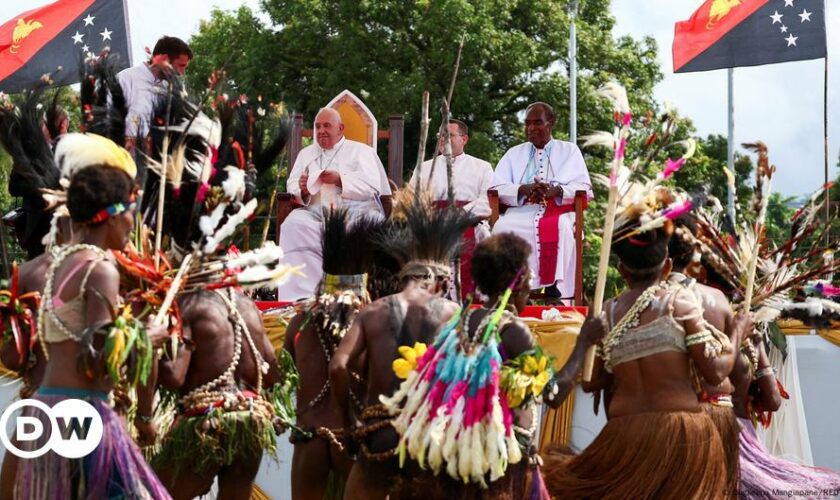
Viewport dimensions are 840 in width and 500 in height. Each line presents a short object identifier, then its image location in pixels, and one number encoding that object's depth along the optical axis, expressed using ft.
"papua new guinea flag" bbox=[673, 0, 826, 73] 50.39
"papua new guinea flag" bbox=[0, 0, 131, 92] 44.11
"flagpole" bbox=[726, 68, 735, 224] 76.74
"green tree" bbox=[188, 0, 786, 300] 85.46
